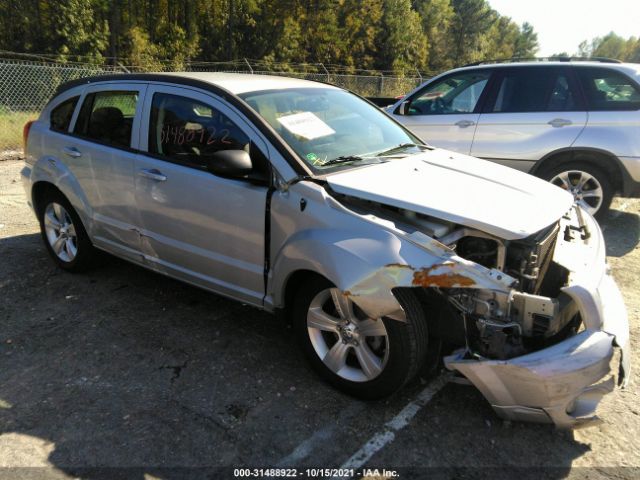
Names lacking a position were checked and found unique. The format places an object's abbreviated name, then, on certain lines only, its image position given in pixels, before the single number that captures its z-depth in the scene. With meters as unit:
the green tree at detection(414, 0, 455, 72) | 52.25
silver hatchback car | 2.43
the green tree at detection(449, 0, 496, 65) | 58.00
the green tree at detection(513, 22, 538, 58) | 93.78
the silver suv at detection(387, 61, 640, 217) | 5.55
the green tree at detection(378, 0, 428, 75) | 40.66
